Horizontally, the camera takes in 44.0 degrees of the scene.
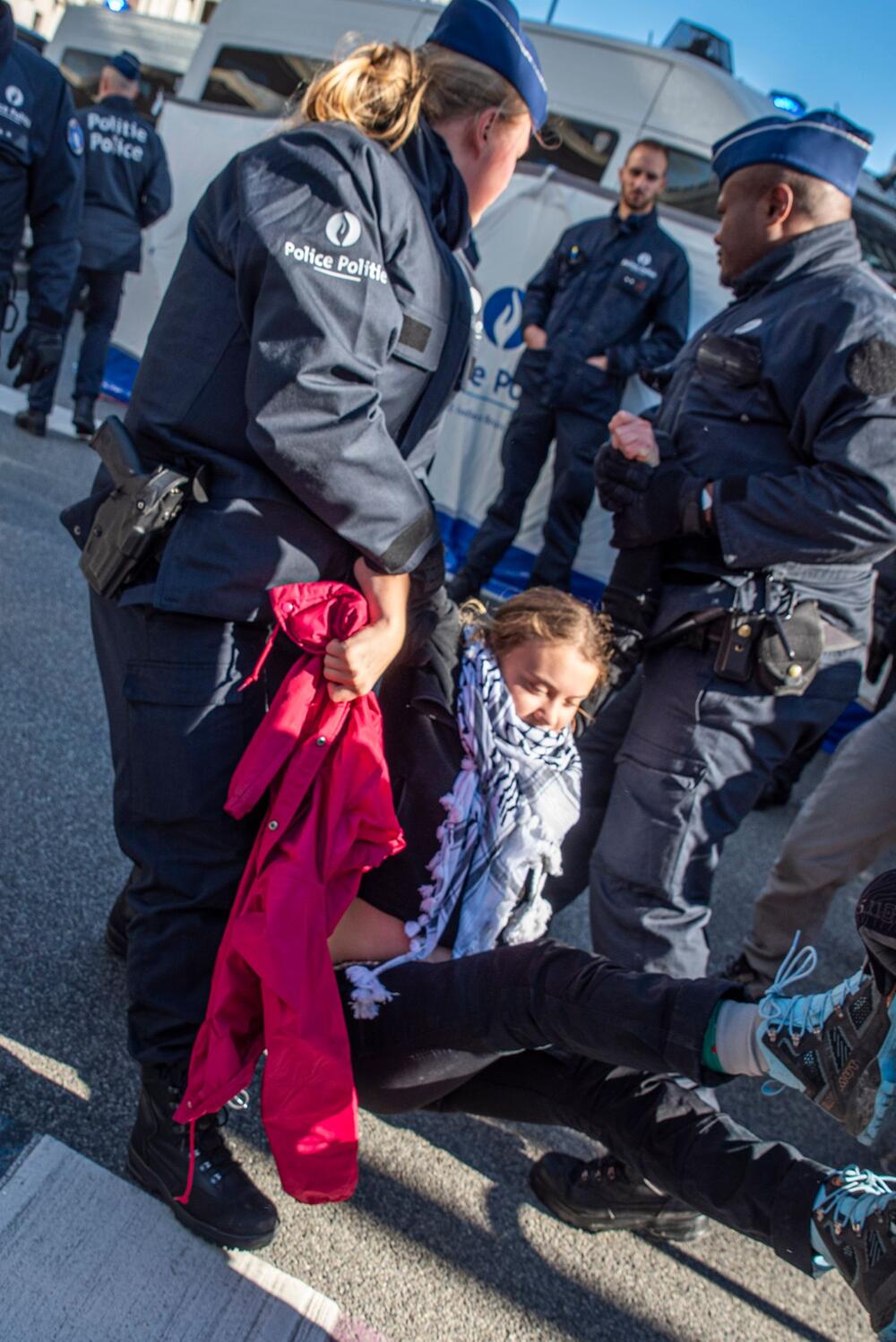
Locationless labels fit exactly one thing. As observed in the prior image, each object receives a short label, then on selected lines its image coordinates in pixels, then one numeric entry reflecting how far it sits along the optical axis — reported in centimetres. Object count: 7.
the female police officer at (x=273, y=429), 161
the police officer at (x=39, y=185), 441
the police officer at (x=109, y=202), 657
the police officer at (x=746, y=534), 221
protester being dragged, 158
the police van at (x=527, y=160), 630
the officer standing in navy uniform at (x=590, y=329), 532
